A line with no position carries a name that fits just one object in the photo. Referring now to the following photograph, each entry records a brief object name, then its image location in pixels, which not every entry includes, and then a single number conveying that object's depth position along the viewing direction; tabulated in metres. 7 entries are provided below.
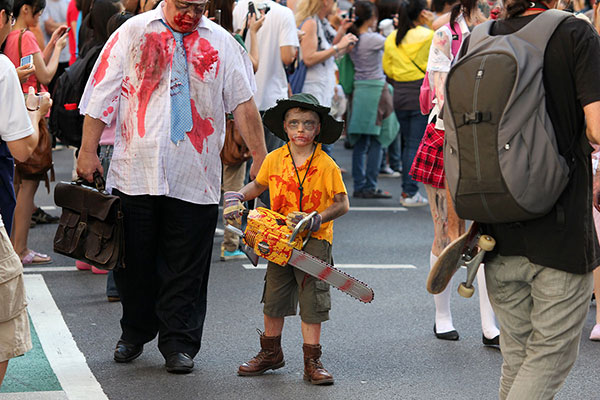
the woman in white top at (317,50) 18.73
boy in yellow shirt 9.98
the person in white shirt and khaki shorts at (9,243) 7.75
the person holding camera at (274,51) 16.55
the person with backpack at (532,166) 6.79
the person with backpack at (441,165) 11.44
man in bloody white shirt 9.86
